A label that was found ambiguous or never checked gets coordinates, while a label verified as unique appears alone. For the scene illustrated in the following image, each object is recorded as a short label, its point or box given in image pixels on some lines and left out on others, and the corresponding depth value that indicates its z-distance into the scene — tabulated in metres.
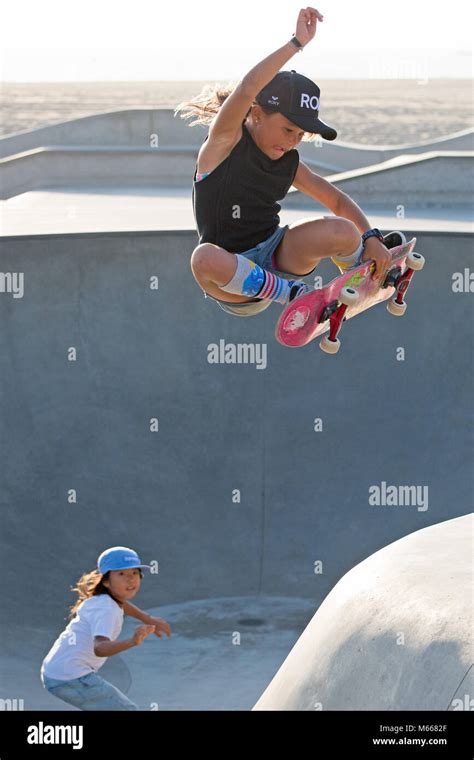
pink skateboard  5.75
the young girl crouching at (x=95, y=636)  6.58
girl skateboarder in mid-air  5.07
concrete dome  6.03
